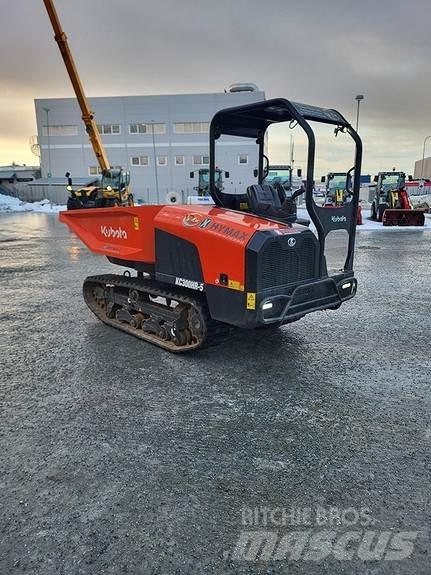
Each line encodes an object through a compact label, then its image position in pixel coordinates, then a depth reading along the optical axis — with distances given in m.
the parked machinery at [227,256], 4.00
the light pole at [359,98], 26.78
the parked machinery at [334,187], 20.01
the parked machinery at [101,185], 22.81
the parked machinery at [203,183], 24.81
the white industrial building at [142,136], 43.44
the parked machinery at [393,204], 18.77
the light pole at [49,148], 43.87
